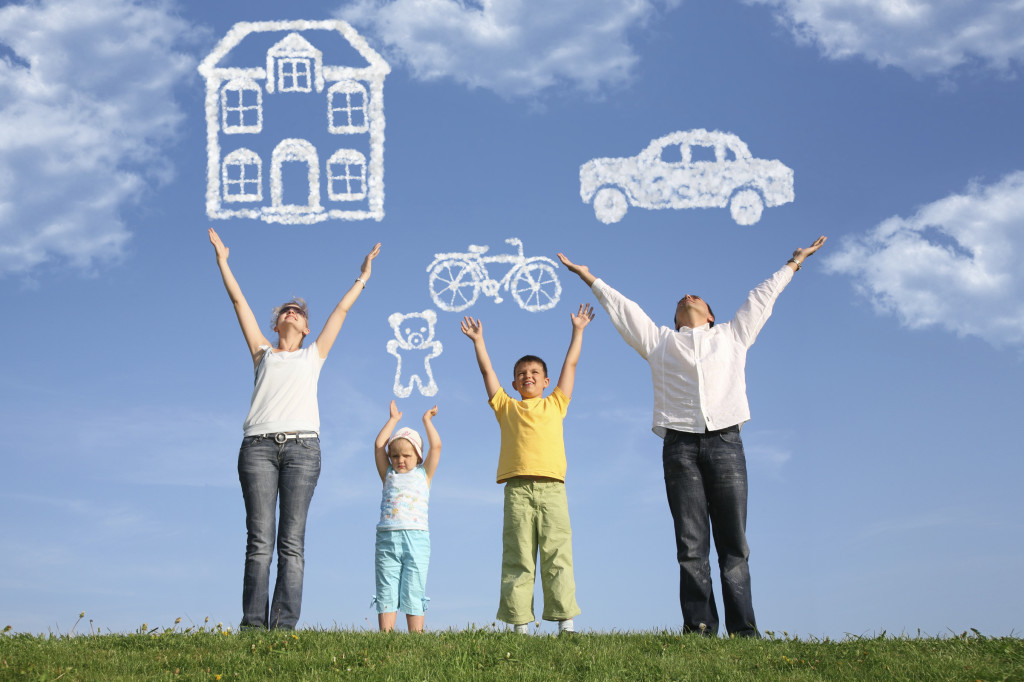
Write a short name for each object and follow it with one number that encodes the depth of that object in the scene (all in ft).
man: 27.14
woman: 27.32
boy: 27.76
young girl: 30.73
